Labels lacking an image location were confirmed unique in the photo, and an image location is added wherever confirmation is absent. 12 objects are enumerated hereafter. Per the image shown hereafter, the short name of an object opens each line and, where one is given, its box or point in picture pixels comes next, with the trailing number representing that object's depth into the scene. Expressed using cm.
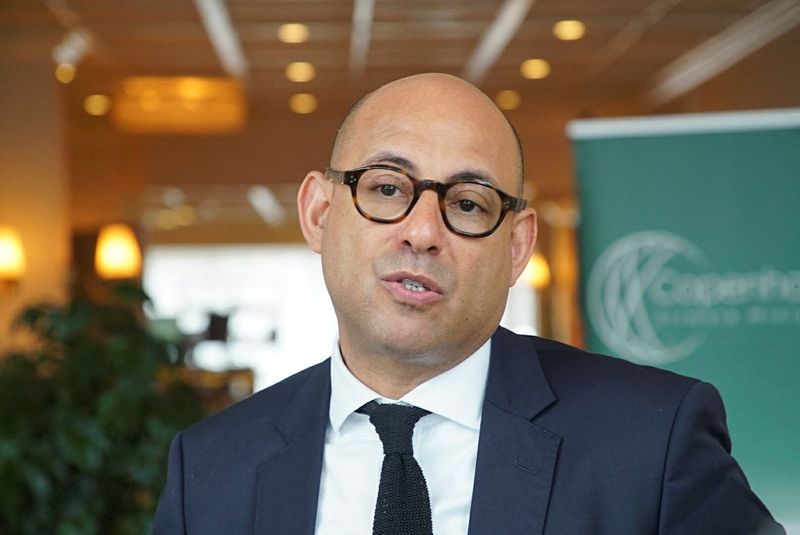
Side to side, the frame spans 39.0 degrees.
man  149
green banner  278
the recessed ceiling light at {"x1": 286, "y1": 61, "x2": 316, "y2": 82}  919
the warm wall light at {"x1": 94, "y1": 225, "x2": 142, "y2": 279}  998
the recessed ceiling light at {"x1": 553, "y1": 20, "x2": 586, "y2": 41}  783
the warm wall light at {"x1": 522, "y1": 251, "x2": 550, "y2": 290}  1510
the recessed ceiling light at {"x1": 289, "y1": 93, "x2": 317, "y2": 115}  1051
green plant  393
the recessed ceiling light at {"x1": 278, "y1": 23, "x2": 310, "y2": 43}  789
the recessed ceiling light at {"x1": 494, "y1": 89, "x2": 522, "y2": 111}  1038
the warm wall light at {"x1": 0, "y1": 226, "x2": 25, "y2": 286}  813
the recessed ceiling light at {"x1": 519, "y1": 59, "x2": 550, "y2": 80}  919
